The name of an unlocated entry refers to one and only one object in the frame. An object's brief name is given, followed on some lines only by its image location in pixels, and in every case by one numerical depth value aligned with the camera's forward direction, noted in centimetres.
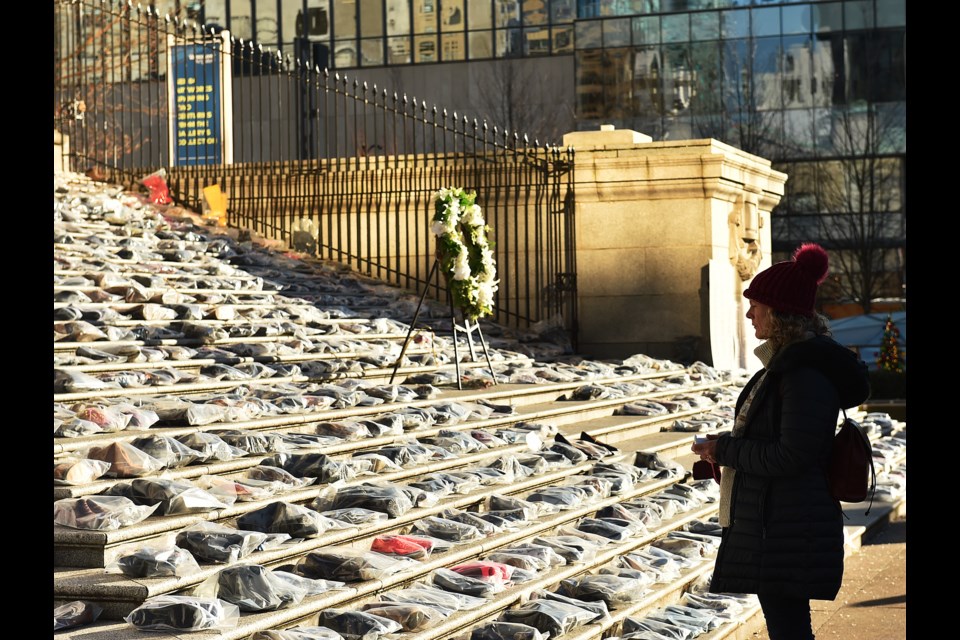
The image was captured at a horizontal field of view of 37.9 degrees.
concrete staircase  635
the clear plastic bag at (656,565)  801
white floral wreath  1296
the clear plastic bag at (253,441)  774
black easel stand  1170
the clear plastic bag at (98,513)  588
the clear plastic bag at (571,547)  777
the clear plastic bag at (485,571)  691
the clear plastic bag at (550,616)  645
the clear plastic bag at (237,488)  684
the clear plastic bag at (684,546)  874
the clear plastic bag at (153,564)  558
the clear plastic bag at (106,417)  761
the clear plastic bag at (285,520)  657
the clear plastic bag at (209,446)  739
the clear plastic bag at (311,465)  759
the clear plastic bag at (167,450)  707
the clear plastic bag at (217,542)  594
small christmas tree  2750
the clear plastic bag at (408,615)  600
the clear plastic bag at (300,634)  536
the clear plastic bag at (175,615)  517
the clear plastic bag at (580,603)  690
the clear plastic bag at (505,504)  826
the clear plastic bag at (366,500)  725
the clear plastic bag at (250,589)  561
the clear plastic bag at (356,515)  698
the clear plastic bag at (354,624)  571
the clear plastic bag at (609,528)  852
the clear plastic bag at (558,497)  873
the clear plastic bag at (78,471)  645
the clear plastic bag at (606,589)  726
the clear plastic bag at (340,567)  630
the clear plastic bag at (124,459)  677
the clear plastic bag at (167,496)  638
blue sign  2116
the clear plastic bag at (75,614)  516
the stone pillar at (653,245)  1784
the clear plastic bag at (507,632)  621
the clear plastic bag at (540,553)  746
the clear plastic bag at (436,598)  627
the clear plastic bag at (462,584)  670
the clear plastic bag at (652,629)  686
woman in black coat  461
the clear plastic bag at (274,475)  735
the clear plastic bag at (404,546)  686
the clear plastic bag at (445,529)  737
